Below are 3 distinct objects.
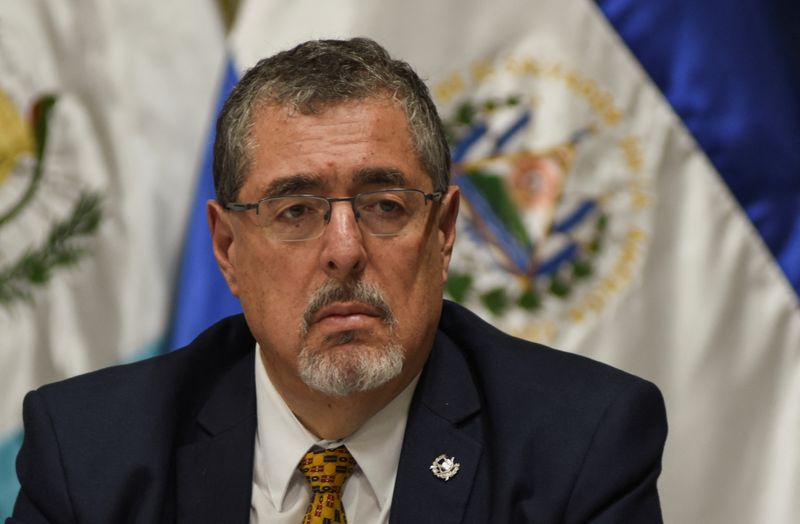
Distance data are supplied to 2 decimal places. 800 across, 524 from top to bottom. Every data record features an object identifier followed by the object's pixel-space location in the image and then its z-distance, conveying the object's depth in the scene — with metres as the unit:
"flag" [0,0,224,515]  6.70
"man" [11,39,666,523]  3.93
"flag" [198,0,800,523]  6.42
